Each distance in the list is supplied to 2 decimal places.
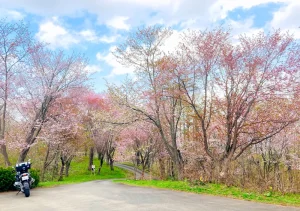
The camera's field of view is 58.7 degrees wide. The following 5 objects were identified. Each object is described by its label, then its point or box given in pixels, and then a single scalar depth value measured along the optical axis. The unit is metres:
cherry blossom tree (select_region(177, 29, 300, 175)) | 12.09
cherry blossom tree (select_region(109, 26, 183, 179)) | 16.31
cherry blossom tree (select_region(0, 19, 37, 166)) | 16.44
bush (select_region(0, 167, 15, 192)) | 12.40
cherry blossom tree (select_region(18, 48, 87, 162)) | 18.11
